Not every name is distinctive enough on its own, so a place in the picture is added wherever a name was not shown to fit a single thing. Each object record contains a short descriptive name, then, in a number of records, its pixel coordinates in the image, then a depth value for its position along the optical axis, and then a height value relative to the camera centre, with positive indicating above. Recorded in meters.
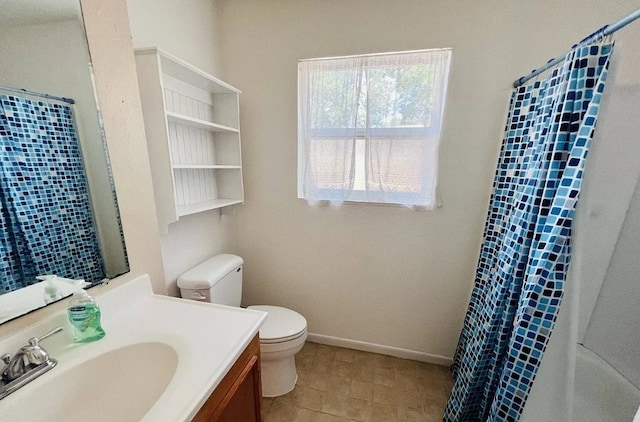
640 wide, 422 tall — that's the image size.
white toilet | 1.38 -0.99
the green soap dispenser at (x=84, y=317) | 0.73 -0.47
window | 1.45 +0.22
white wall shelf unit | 1.08 +0.13
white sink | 0.59 -0.57
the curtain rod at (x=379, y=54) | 1.40 +0.63
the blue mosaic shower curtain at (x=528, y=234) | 0.85 -0.29
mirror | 0.66 -0.02
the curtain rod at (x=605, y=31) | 0.71 +0.42
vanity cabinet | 0.67 -0.71
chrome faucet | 0.59 -0.53
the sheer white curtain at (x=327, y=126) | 1.53 +0.22
